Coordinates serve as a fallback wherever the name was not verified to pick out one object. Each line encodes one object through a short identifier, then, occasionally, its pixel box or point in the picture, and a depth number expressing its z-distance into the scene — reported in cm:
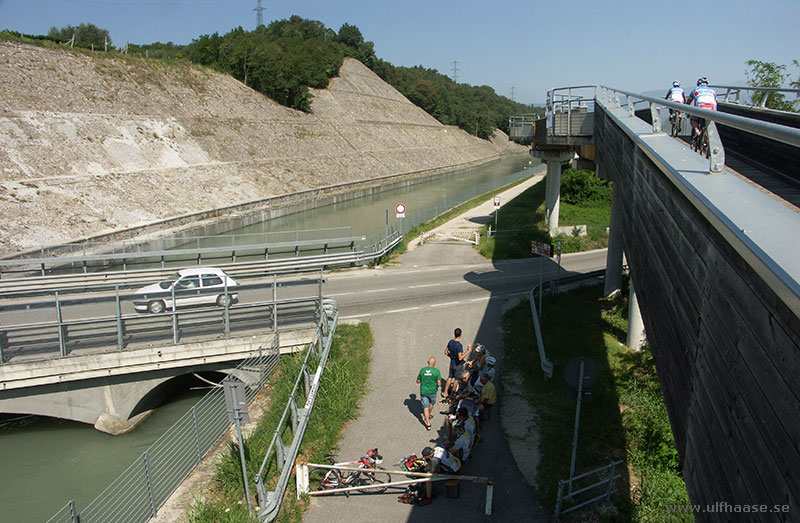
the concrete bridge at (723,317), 243
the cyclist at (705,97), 955
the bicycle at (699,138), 539
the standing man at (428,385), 1017
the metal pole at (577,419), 767
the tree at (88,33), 8694
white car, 1274
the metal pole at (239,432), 757
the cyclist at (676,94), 1032
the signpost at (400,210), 2628
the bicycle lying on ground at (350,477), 862
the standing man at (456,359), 1155
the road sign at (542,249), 1532
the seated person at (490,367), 1140
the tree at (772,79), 2247
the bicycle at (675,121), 829
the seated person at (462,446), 887
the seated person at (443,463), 852
